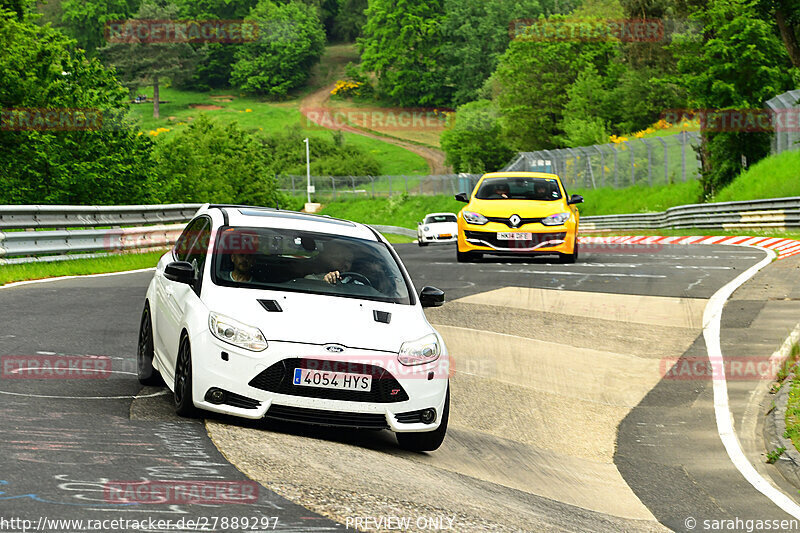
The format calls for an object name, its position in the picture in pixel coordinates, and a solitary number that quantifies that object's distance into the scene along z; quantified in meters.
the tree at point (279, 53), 176.38
